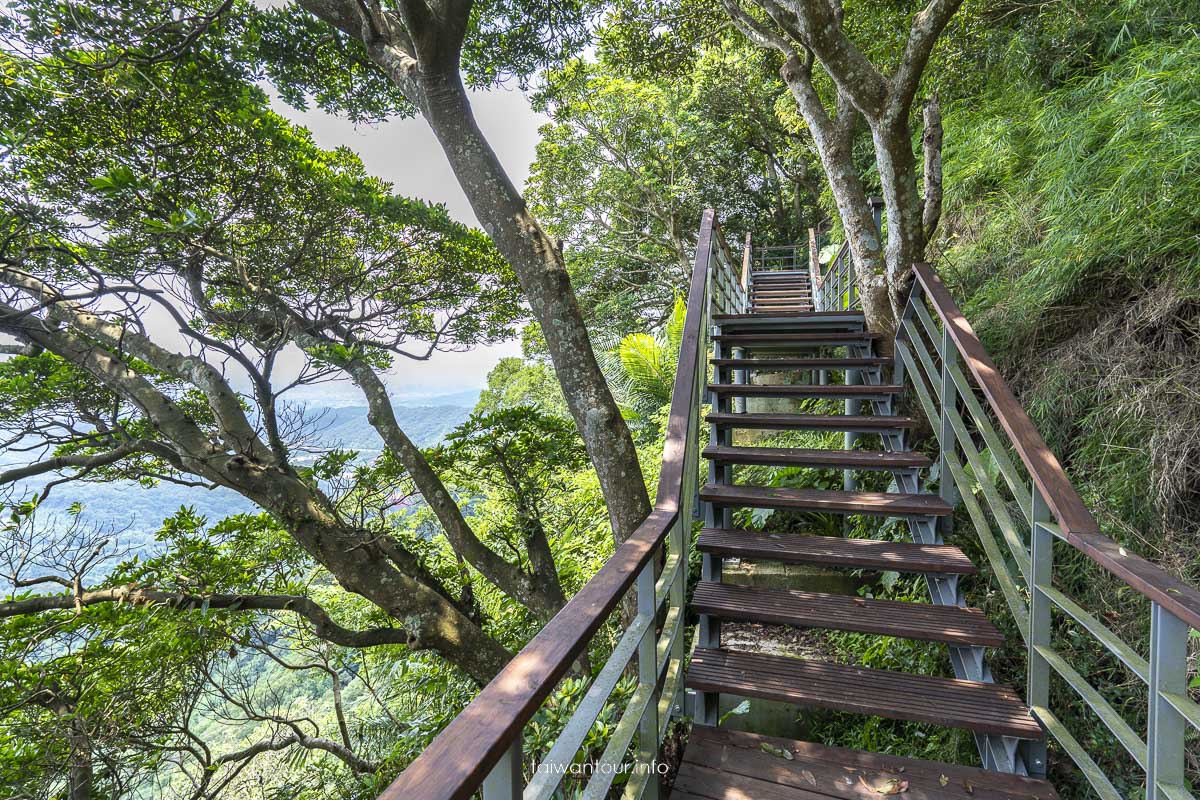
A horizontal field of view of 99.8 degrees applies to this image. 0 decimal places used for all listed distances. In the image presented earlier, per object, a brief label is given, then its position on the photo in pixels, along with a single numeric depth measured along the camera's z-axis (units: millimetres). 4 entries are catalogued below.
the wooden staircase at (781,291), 9102
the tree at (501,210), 2645
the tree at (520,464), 3855
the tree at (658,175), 10875
